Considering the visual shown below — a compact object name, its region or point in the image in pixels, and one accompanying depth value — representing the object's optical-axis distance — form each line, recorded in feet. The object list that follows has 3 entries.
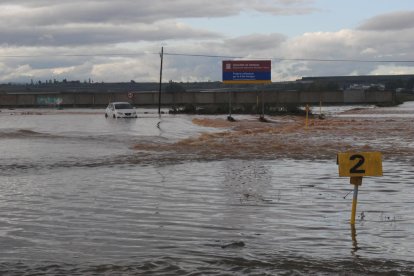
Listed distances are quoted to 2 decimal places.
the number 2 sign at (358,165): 31.32
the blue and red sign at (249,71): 194.90
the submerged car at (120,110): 183.15
